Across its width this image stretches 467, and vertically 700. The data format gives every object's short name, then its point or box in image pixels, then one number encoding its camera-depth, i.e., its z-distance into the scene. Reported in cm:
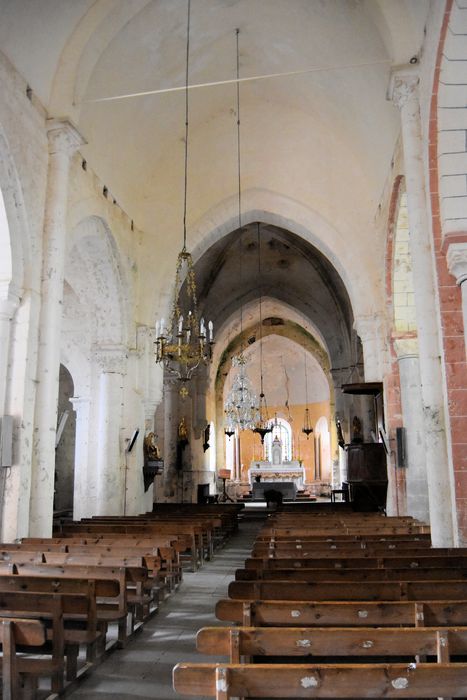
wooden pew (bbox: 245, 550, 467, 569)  488
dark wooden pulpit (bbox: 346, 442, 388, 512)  1217
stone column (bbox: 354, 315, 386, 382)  1239
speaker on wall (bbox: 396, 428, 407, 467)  1052
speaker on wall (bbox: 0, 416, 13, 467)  752
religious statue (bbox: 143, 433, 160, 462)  1337
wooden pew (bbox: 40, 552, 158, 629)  512
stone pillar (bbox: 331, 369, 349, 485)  2161
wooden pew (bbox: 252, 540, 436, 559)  570
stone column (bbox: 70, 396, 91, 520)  1224
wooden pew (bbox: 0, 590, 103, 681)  350
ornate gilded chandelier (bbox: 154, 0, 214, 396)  947
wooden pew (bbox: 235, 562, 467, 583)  418
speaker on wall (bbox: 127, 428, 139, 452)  1269
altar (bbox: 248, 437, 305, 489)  2303
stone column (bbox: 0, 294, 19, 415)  789
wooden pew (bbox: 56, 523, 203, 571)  809
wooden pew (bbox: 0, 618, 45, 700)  298
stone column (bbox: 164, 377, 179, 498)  2012
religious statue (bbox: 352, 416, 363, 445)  1859
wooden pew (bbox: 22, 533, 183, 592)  578
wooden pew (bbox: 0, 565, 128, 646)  405
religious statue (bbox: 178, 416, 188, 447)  2033
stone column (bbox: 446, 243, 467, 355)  656
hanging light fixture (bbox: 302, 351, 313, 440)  2997
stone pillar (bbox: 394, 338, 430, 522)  1041
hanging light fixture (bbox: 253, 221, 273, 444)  1977
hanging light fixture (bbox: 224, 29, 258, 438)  1833
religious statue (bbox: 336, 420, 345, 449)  2047
